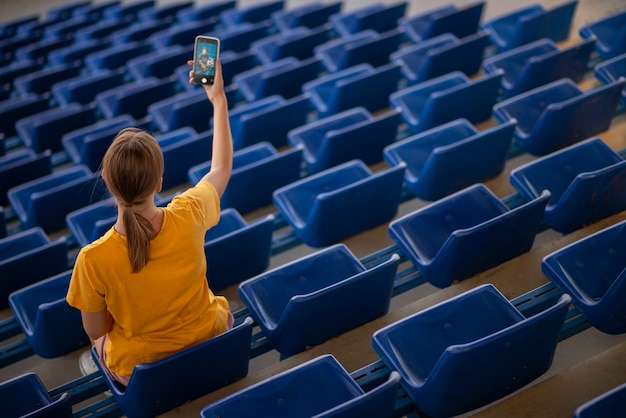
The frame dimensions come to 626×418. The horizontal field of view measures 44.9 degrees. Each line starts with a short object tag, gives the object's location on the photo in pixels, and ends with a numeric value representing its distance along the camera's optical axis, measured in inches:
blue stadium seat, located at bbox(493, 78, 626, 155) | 142.5
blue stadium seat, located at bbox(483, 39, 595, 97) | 166.2
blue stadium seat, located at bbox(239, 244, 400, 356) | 102.7
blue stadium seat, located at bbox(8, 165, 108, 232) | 149.2
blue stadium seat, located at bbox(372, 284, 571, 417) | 87.3
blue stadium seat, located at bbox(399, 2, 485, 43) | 211.5
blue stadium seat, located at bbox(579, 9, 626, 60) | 190.4
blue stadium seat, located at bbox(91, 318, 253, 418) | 91.7
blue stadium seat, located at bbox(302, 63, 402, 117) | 176.1
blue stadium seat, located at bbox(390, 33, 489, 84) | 184.2
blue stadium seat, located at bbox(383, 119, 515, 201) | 134.1
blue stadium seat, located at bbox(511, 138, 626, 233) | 119.0
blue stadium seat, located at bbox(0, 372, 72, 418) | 97.5
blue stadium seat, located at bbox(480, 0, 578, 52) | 196.9
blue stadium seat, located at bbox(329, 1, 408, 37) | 232.2
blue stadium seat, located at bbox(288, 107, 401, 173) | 149.5
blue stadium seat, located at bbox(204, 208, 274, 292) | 117.6
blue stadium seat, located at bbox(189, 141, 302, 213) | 142.6
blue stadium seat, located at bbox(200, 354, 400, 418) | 88.8
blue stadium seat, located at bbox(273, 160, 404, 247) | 126.5
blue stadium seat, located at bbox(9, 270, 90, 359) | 111.5
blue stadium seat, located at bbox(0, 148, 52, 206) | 165.0
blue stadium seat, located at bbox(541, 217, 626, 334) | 108.4
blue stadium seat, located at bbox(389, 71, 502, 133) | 158.4
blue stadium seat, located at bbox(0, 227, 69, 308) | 125.6
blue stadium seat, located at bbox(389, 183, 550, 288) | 111.0
